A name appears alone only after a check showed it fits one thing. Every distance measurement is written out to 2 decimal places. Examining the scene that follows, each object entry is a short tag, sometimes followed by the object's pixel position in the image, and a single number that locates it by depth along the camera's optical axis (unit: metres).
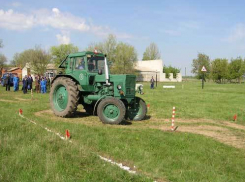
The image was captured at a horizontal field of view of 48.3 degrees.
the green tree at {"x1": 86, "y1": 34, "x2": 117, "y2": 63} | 53.88
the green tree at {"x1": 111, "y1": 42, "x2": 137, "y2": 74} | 53.66
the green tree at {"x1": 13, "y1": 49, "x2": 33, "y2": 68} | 82.25
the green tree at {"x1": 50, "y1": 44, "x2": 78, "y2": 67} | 58.12
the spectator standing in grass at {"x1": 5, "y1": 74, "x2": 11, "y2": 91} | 24.78
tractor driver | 10.66
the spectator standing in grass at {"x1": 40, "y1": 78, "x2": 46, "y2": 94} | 23.44
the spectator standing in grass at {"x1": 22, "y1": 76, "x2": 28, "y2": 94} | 22.58
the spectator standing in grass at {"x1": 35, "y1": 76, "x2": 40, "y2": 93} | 24.13
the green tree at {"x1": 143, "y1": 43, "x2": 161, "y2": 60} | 89.62
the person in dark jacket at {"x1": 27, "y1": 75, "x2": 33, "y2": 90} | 23.03
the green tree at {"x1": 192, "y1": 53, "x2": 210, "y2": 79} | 78.75
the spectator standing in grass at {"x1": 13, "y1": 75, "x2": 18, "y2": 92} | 24.72
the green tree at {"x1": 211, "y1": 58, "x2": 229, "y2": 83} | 60.44
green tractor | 10.04
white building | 68.63
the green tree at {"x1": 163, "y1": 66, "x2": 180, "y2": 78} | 79.81
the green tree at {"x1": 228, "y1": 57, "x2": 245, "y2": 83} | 60.50
